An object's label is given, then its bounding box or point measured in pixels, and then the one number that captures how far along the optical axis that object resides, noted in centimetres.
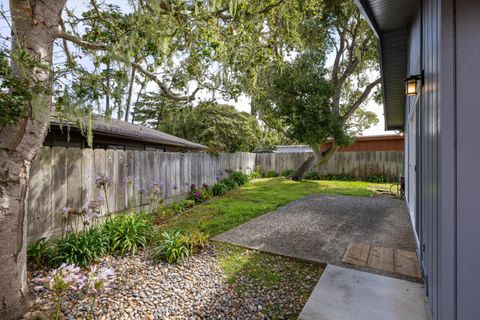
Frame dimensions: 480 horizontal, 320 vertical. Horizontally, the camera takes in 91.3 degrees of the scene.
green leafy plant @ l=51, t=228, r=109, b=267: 293
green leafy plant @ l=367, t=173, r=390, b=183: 1116
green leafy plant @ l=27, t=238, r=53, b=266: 300
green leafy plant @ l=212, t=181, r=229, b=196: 829
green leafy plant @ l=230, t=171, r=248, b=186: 1009
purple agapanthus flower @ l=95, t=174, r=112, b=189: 405
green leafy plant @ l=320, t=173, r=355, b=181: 1208
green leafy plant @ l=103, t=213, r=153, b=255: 341
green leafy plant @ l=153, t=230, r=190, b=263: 315
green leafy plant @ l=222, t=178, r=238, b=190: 923
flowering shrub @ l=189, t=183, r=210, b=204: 714
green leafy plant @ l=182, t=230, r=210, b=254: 343
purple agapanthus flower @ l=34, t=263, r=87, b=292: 161
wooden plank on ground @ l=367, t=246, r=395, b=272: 287
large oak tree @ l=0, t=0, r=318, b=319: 205
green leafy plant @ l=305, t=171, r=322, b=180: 1276
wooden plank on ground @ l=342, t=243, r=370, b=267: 300
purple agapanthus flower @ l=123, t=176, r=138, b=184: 477
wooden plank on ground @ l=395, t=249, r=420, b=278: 274
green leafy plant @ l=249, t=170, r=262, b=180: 1279
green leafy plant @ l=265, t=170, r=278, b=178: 1397
